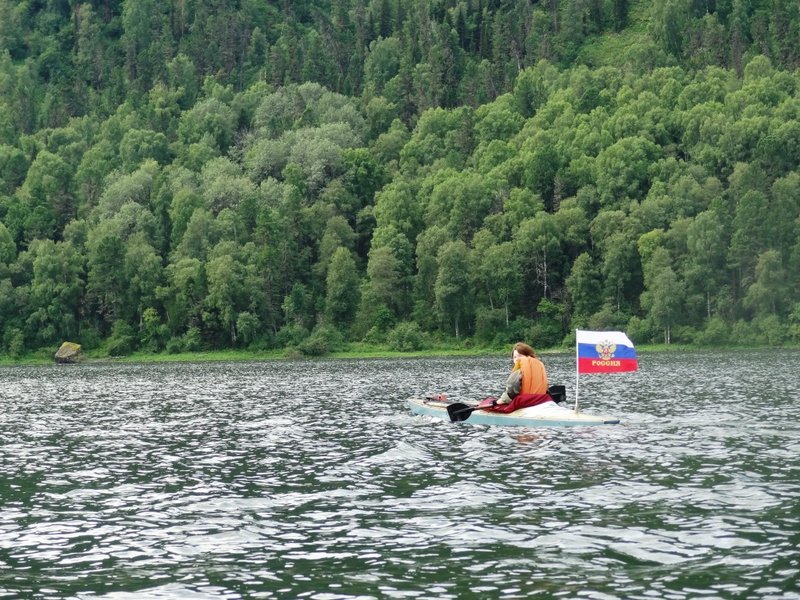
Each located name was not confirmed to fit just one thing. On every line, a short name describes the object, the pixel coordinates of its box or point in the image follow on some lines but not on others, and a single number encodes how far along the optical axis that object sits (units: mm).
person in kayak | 48594
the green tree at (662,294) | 150750
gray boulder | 164000
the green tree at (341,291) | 177125
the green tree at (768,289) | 149875
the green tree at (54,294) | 174375
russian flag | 47156
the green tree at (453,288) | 165250
